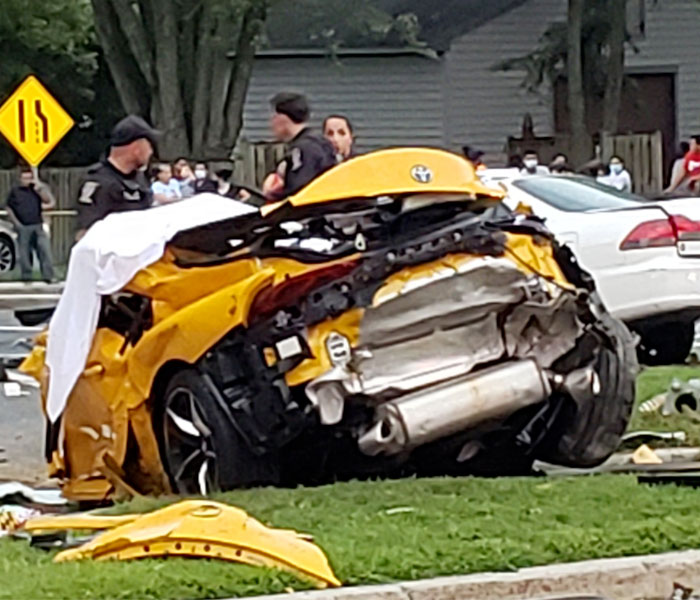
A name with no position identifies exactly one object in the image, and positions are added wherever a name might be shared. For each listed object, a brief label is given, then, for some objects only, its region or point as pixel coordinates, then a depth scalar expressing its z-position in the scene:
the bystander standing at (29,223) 29.59
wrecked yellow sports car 8.42
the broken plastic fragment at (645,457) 9.48
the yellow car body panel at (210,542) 6.87
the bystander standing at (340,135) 11.62
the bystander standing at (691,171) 27.31
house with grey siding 44.22
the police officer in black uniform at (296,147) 10.35
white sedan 14.02
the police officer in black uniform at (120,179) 10.81
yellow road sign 28.69
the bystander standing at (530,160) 29.20
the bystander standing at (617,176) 33.69
